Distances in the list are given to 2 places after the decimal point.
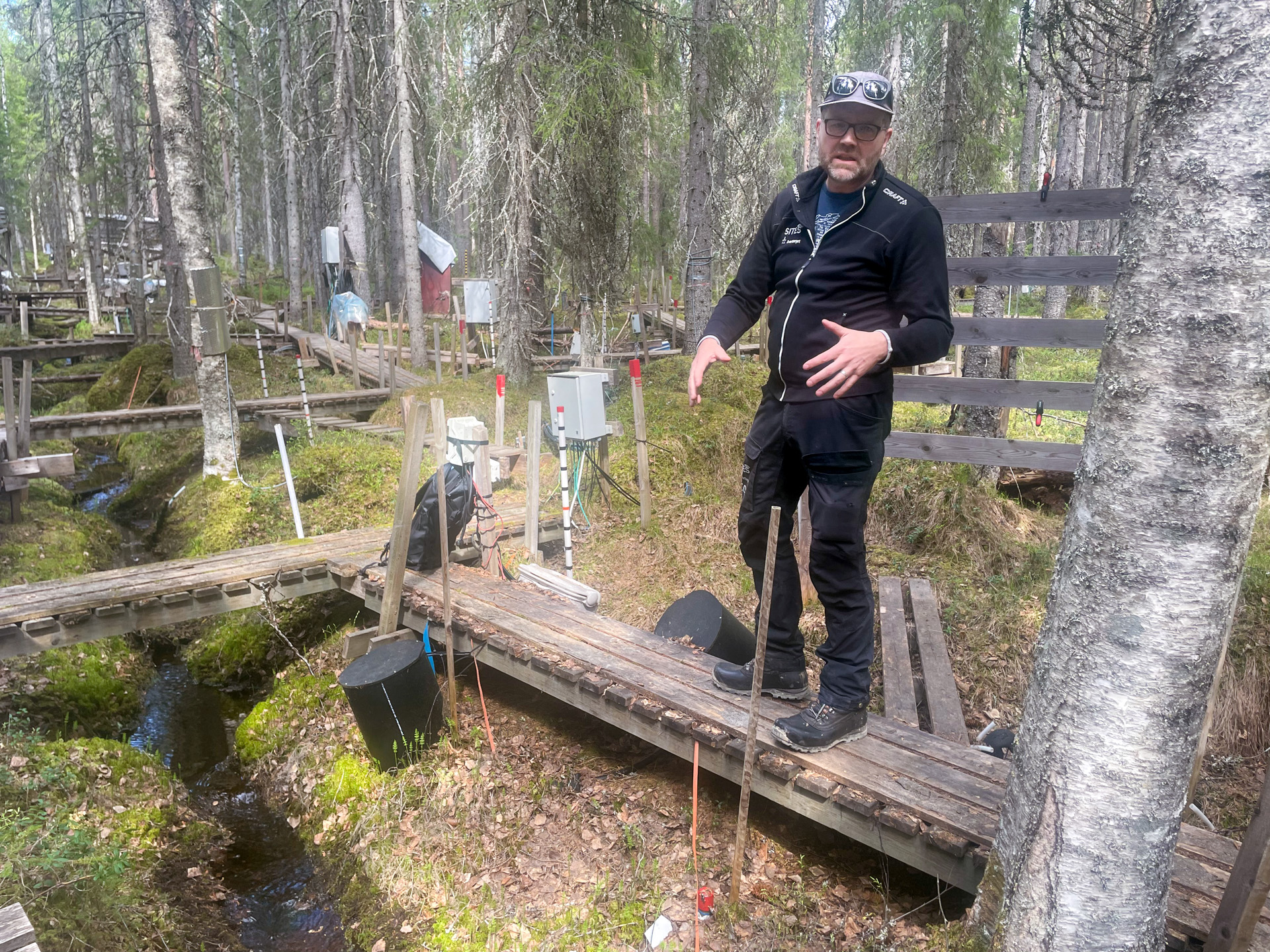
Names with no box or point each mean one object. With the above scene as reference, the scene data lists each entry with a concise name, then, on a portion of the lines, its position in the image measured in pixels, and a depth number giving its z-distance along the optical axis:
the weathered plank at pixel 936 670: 4.08
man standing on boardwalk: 2.72
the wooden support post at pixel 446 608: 4.65
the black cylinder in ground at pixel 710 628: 4.68
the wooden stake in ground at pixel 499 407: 8.15
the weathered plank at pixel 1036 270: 4.66
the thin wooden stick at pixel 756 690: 2.80
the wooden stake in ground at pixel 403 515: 4.88
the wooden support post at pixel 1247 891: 2.00
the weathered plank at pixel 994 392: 5.04
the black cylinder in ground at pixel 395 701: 4.58
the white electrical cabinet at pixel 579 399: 7.57
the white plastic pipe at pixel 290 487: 8.10
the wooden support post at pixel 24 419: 9.56
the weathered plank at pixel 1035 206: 4.53
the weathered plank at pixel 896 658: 4.21
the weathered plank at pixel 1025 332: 4.81
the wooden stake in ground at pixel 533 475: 6.14
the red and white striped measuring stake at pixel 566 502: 6.23
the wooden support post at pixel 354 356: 15.24
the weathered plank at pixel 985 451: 5.37
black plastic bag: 5.95
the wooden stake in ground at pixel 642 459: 7.66
